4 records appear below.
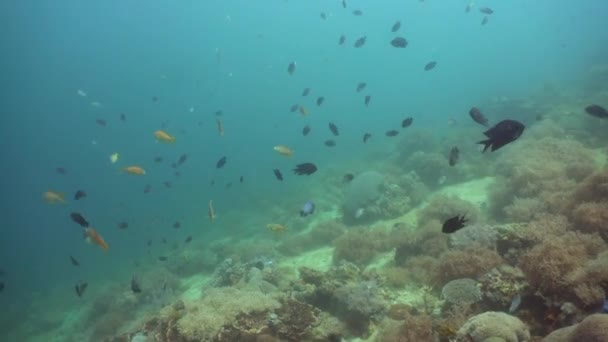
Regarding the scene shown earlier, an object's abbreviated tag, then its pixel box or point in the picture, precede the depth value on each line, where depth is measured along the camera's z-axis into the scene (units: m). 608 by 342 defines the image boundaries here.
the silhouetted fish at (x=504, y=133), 4.61
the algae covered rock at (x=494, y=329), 4.35
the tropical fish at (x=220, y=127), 10.62
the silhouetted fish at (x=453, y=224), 5.18
